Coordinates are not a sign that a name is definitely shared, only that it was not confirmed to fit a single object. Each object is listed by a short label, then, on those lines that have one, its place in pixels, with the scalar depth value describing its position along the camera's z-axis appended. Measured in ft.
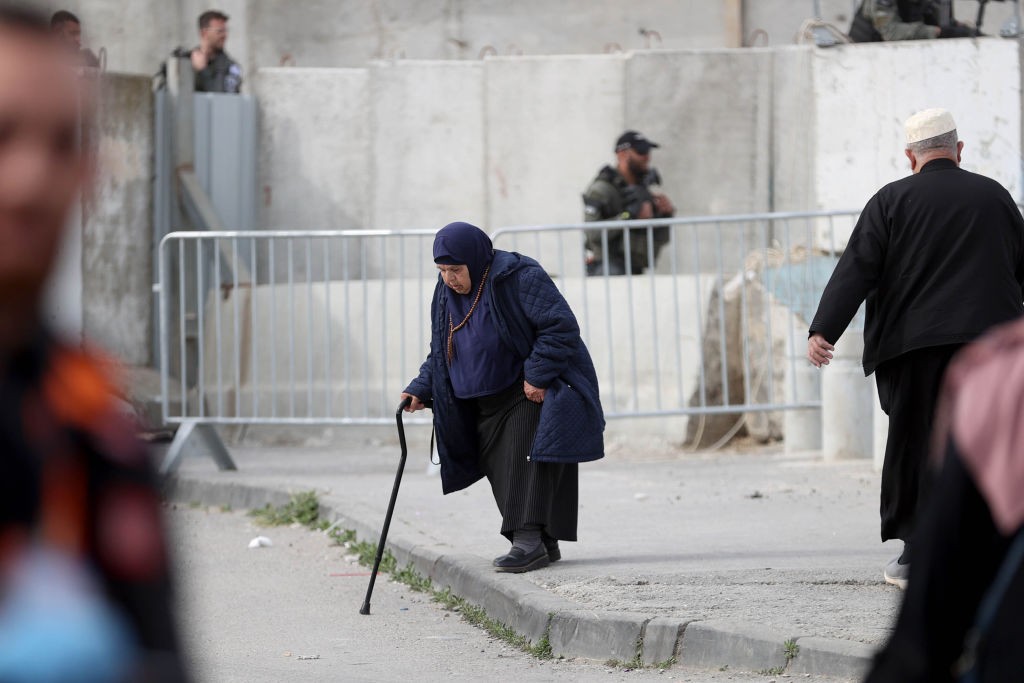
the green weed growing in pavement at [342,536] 57.26
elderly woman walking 44.83
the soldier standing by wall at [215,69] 97.25
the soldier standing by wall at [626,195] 79.46
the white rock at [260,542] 58.23
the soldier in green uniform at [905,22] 85.40
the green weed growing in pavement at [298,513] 63.00
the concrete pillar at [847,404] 70.74
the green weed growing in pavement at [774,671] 33.81
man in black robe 40.47
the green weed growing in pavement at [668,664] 35.88
